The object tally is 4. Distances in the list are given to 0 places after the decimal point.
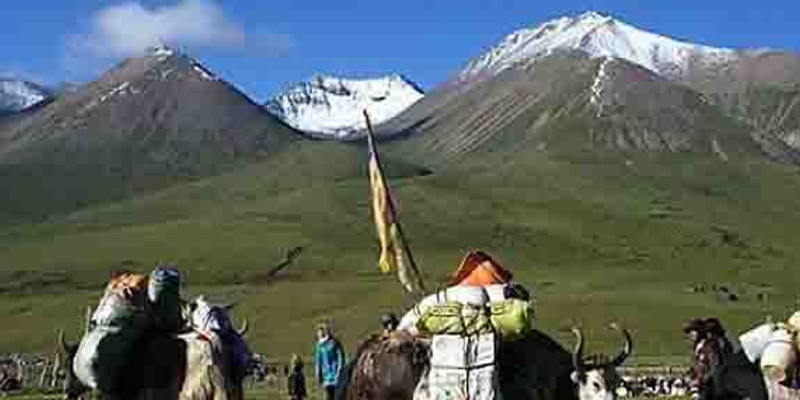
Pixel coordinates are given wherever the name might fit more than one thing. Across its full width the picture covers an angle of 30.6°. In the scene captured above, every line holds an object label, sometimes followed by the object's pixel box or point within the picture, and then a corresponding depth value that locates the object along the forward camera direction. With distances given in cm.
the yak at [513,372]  823
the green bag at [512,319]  836
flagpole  855
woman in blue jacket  2017
